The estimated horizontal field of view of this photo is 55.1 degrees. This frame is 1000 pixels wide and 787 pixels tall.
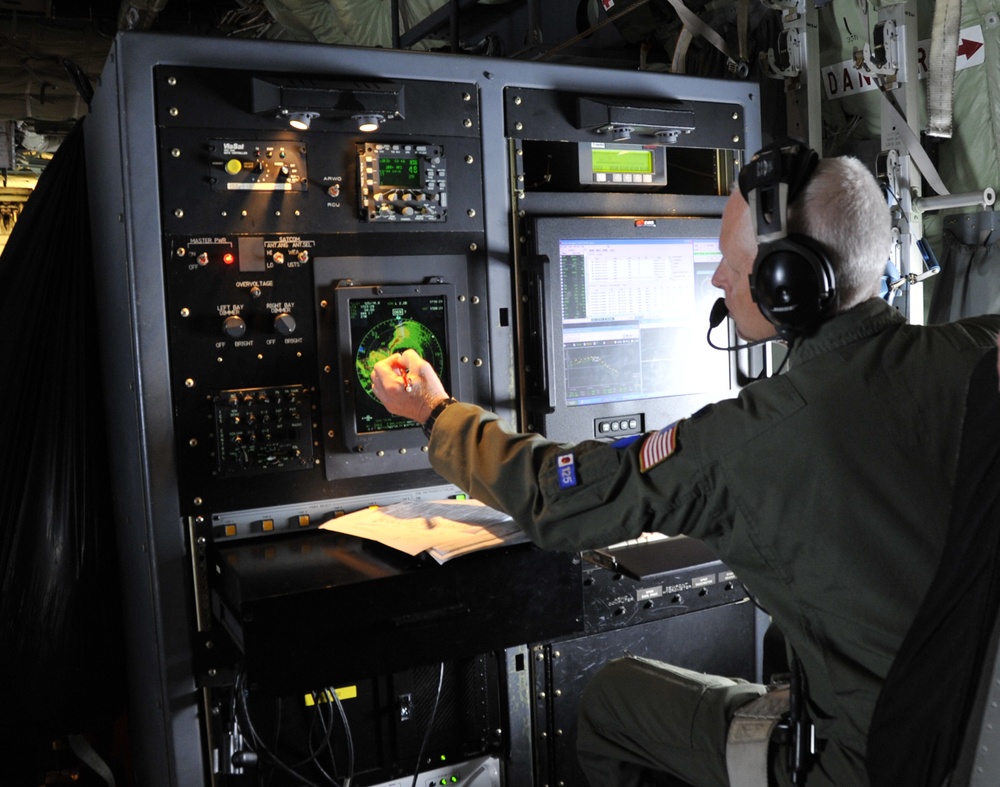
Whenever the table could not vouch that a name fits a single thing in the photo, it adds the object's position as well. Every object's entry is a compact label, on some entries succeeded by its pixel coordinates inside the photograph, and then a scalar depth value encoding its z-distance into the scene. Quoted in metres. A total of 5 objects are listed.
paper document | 1.77
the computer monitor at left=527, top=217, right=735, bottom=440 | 2.24
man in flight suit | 1.32
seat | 1.09
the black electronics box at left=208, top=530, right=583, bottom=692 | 1.61
